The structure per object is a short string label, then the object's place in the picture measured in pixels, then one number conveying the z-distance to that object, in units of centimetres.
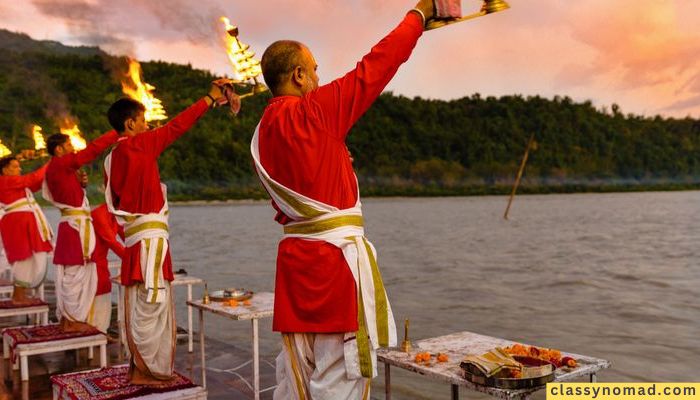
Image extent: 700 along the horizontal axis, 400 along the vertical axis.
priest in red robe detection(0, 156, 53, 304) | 884
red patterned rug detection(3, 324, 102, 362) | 621
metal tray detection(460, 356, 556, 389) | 329
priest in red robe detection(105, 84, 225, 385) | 486
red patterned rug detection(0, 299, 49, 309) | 787
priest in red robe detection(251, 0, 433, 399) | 273
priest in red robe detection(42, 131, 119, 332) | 677
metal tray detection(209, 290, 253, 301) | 558
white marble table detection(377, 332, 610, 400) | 342
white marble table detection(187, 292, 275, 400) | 505
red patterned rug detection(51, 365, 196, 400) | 473
